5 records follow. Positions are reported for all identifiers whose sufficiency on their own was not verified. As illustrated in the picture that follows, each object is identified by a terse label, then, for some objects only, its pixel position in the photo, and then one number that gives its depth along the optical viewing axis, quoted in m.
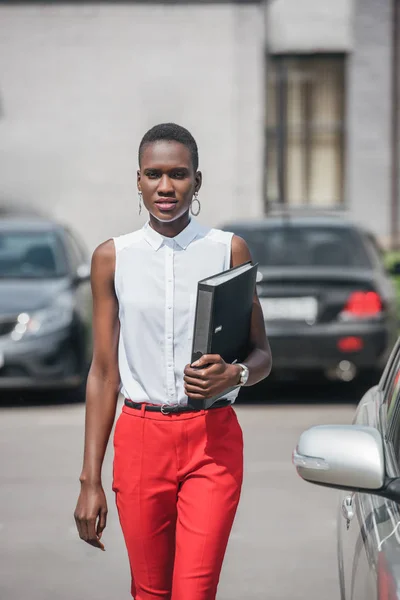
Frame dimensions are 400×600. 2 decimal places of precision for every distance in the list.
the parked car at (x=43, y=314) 17.59
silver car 4.49
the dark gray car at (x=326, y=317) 17.11
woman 5.59
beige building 36.68
